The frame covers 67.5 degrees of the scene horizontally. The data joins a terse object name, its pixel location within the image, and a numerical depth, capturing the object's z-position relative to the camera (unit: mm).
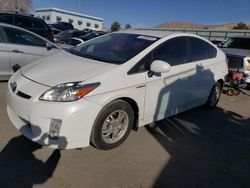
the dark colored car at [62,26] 21860
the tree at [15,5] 28923
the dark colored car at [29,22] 7410
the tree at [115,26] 45576
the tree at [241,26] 31461
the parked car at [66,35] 12151
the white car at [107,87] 2134
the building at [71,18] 46019
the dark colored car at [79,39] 10637
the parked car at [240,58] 5528
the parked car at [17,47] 4205
